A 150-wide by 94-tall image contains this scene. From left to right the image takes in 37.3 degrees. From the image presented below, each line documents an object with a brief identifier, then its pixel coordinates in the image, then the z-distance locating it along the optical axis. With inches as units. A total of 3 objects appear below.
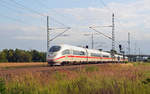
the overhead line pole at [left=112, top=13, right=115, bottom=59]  1364.4
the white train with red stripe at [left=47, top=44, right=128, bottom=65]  1242.0
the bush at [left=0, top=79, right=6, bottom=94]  308.6
